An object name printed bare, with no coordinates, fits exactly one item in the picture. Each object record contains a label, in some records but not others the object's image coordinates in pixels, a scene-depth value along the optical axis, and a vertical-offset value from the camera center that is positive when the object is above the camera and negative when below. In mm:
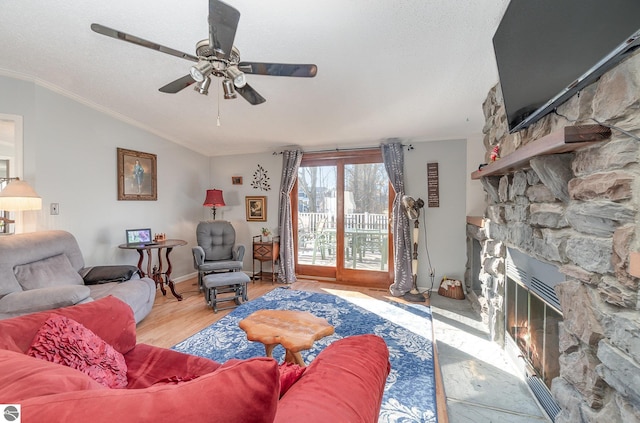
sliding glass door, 4172 -105
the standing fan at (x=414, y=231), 3602 -275
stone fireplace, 919 -175
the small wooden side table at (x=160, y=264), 3351 -684
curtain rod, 3960 +992
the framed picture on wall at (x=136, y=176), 3605 +512
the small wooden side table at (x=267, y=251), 4332 -649
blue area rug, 1712 -1179
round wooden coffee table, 1633 -782
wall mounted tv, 849 +638
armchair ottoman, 3125 -897
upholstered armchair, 3629 -561
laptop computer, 3477 -350
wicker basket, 3516 -1079
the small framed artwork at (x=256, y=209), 4730 +45
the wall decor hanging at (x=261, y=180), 4727 +564
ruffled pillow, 1032 -562
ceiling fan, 1314 +934
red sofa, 491 -401
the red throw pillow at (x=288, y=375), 863 -559
